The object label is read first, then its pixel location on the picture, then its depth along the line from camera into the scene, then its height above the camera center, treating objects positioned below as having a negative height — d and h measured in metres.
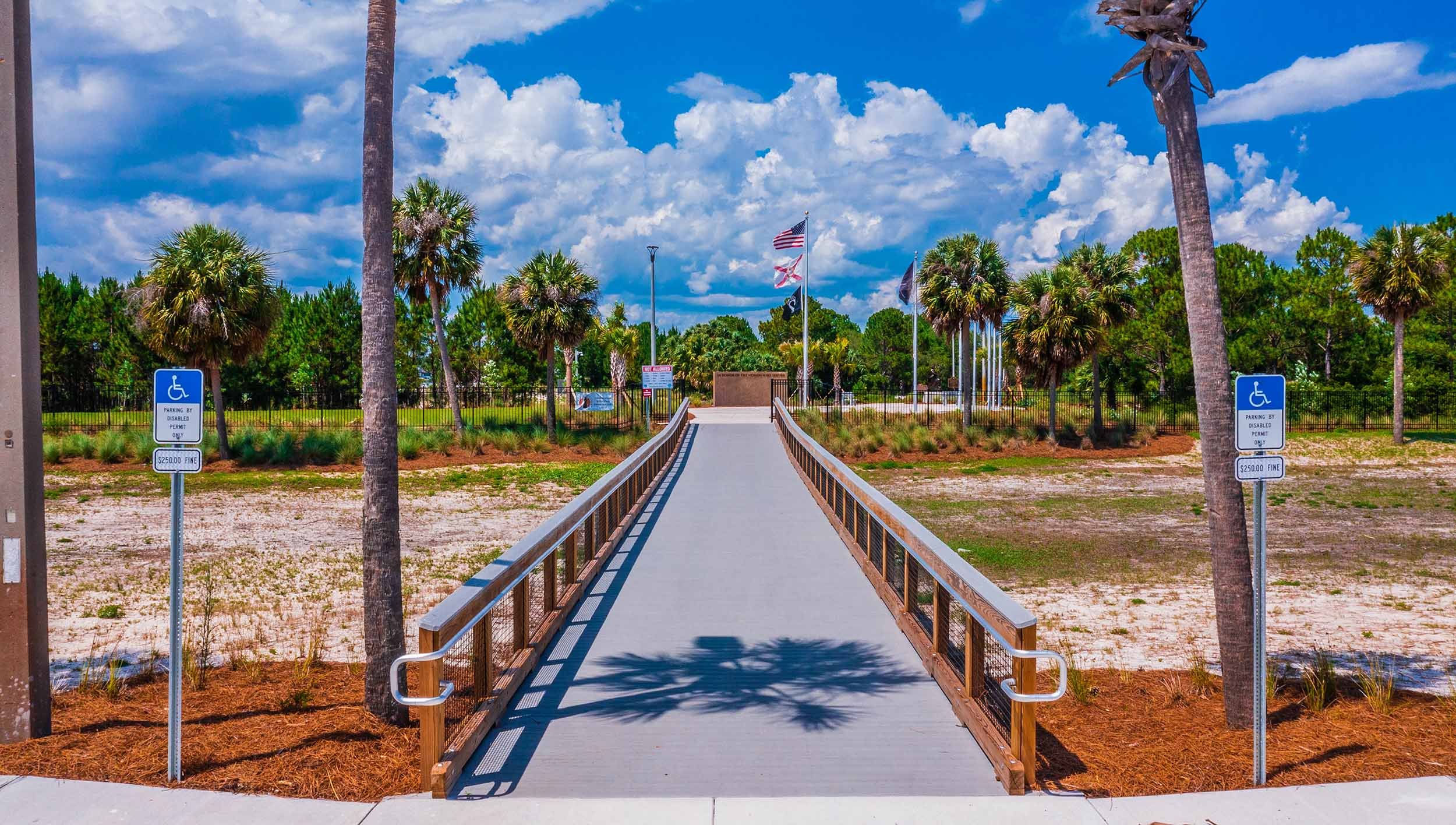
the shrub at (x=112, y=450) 30.44 -1.85
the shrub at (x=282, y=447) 30.56 -1.81
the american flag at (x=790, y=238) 43.09 +6.93
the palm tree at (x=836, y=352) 81.56 +3.36
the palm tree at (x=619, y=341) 72.19 +4.20
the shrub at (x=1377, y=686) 6.45 -2.09
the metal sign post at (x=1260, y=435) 5.25 -0.24
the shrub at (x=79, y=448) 30.70 -1.82
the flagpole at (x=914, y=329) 45.33 +3.63
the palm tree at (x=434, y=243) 33.66 +5.24
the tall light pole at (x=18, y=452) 5.73 -0.37
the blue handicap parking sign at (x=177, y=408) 5.18 -0.09
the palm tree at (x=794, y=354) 82.25 +3.25
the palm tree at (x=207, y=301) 29.75 +2.83
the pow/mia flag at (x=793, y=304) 44.78 +4.12
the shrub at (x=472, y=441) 32.58 -1.70
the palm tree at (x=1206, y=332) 6.53 +0.41
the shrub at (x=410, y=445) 31.05 -1.74
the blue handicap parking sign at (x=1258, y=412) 5.29 -0.11
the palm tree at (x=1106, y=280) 37.34 +4.42
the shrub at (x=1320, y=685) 6.59 -2.08
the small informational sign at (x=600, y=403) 42.09 -0.50
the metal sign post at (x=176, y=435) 5.08 -0.24
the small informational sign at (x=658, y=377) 39.78 +0.62
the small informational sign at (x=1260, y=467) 5.35 -0.42
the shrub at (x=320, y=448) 30.81 -1.85
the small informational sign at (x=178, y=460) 5.13 -0.37
